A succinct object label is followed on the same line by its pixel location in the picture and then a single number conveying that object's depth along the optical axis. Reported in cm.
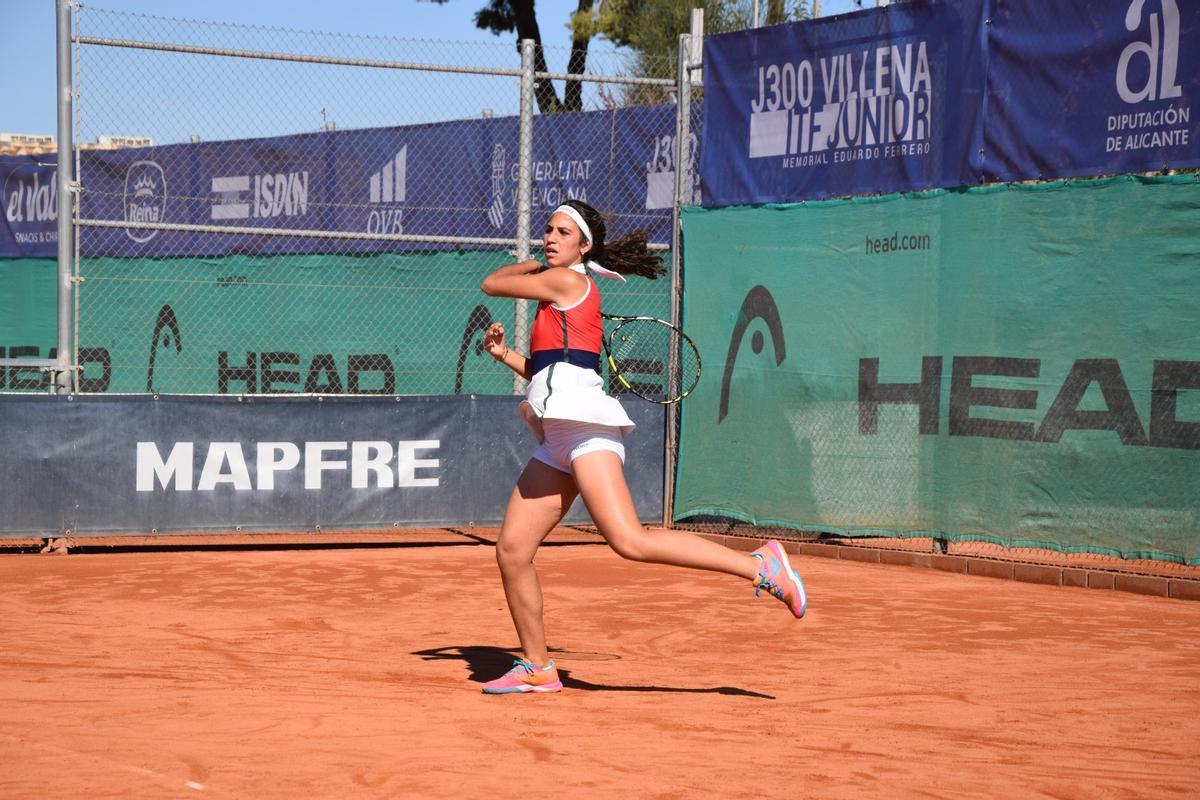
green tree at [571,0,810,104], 2728
